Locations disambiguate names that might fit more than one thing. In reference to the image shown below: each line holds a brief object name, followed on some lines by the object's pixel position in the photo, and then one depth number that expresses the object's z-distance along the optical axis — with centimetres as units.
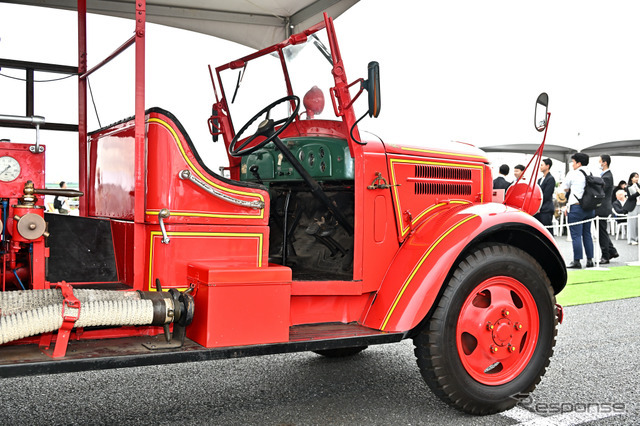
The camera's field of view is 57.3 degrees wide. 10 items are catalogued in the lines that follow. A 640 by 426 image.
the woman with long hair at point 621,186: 1620
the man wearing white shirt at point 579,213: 959
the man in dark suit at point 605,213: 1027
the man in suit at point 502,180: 1015
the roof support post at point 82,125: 374
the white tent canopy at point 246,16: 468
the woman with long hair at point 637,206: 1411
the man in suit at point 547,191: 974
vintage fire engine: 264
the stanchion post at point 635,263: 1018
